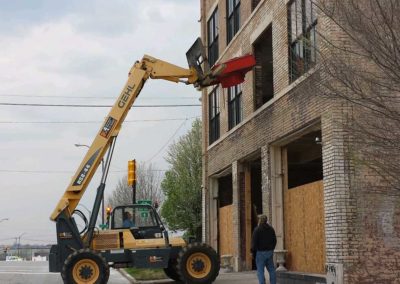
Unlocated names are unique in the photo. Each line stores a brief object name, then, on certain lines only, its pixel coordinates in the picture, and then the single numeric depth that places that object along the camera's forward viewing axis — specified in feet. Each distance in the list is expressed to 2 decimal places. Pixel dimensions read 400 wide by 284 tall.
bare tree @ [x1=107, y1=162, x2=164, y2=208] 183.62
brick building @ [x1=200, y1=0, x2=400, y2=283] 38.83
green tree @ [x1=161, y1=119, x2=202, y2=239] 129.70
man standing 43.86
